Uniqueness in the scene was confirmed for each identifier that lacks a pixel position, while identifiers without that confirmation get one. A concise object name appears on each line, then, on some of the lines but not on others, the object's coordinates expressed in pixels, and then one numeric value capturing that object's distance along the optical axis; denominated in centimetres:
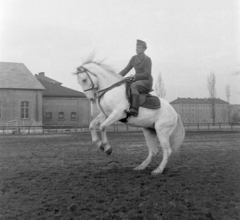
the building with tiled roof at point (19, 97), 4334
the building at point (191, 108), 11752
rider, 700
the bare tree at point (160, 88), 4253
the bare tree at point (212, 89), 5702
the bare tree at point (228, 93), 6088
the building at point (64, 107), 4862
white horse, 681
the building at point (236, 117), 6331
